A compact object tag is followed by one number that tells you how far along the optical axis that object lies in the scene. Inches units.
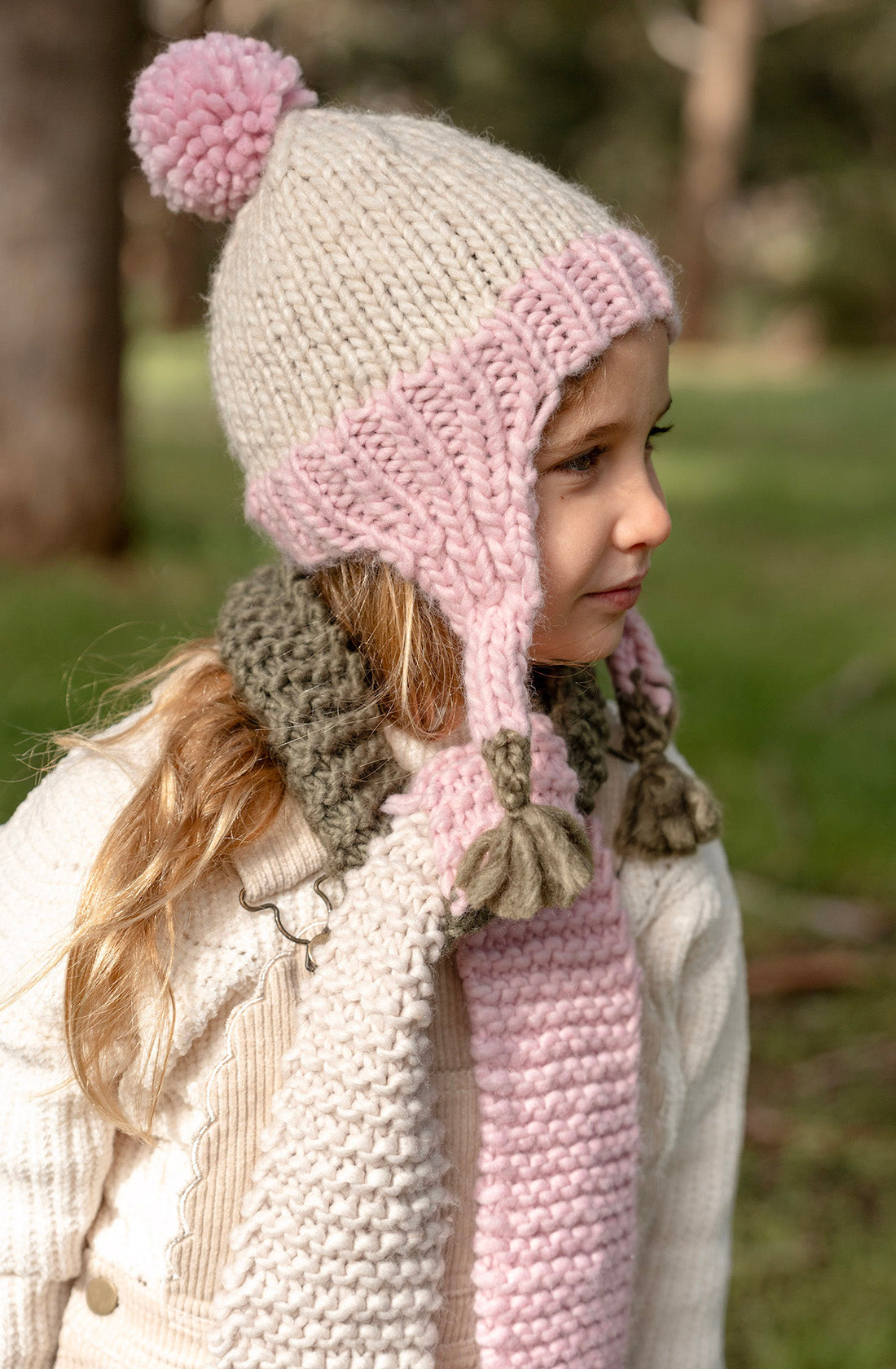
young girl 54.1
